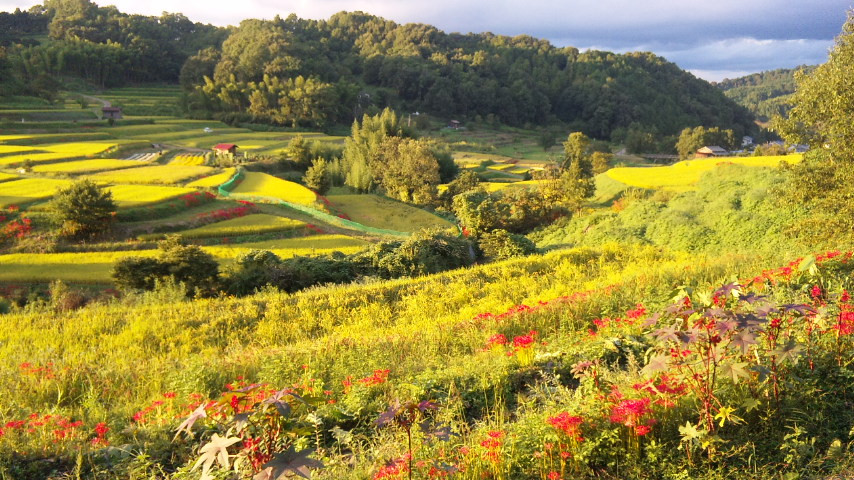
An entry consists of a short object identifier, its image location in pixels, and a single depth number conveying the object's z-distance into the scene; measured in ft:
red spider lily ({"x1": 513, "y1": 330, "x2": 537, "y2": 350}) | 16.52
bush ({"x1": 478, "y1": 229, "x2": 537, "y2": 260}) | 58.08
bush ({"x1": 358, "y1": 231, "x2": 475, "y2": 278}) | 48.65
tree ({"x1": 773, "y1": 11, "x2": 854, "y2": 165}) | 30.86
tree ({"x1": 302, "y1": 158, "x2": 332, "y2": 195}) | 115.75
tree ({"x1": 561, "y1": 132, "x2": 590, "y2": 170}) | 114.73
